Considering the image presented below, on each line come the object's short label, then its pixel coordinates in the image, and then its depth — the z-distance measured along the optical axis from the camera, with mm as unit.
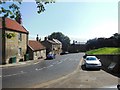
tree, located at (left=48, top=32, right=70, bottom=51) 62846
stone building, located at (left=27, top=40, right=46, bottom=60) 22039
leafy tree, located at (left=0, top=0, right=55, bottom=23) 2849
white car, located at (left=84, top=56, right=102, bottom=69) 9853
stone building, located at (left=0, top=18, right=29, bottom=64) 16181
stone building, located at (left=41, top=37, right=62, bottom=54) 42818
